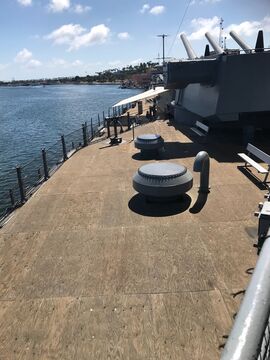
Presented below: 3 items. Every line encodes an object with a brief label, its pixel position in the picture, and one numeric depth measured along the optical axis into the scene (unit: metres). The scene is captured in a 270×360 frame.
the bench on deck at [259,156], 10.27
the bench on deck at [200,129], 17.40
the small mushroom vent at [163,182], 8.71
